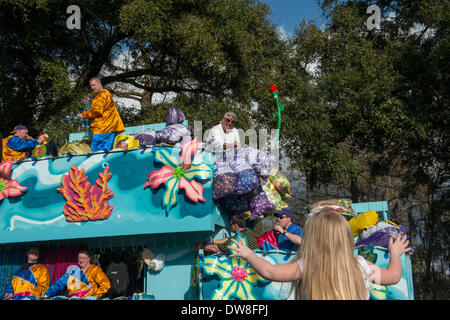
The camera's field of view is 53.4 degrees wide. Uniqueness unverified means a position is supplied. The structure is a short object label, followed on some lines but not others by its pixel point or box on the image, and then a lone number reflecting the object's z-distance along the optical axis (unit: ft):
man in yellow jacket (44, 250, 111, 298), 19.12
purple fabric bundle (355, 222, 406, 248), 18.07
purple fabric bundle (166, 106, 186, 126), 21.34
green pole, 20.75
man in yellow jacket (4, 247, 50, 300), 20.07
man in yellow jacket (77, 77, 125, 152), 21.58
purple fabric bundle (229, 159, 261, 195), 18.63
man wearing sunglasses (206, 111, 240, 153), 20.83
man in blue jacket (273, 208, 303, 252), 19.25
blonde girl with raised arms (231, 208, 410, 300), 7.30
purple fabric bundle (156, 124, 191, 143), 19.72
